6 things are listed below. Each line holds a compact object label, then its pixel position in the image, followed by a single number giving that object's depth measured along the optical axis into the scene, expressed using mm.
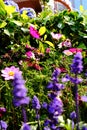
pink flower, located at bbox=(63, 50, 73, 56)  1856
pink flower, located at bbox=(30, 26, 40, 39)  1880
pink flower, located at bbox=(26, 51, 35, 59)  1753
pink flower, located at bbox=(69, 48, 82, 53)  1879
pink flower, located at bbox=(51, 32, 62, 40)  1959
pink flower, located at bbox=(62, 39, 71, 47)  1959
